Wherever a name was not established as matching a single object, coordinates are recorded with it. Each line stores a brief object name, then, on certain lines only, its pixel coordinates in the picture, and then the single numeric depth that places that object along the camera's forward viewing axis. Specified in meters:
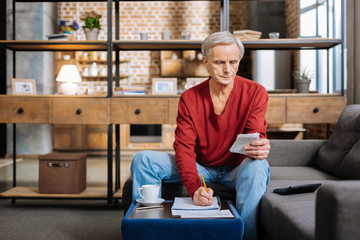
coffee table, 1.37
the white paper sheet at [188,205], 1.49
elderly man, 1.86
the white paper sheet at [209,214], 1.41
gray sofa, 0.99
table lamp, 3.33
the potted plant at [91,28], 3.25
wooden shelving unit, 2.96
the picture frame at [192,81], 3.27
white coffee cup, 1.56
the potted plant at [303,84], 3.12
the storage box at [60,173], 2.96
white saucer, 1.56
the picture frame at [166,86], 3.19
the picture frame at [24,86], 3.17
